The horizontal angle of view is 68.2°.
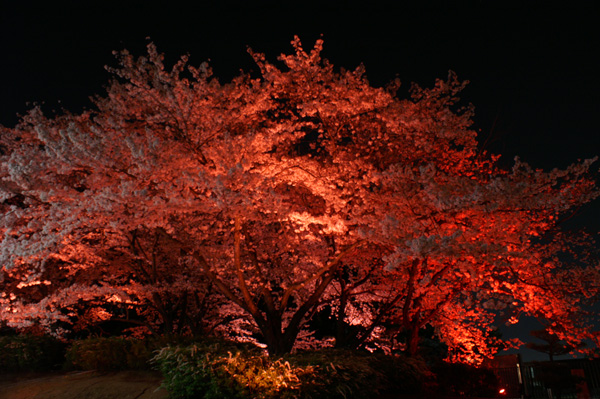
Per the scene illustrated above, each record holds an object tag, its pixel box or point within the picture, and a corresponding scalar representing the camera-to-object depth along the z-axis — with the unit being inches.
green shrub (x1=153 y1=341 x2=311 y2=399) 290.2
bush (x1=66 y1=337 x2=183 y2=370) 387.2
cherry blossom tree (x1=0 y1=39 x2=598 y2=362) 363.9
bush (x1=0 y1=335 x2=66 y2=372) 449.7
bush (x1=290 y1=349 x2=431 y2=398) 315.6
